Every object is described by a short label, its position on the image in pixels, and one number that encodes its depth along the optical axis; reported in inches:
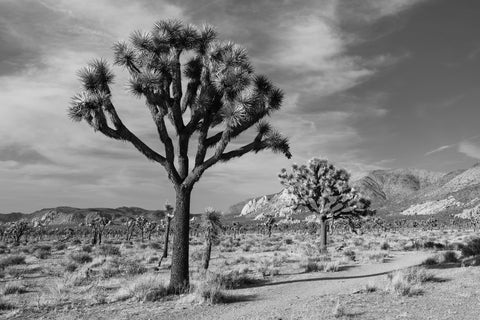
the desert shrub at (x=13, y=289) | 446.1
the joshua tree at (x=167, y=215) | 932.9
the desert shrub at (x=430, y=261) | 583.8
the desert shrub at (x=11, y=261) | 743.2
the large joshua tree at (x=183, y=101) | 388.2
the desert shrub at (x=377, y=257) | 687.3
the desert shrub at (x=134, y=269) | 606.2
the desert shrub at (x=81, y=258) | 802.4
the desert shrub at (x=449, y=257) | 594.5
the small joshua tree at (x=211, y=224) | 711.7
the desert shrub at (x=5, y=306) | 344.7
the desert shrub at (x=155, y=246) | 1291.3
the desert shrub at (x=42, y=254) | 941.2
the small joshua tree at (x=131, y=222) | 2107.8
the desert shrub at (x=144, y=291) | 353.1
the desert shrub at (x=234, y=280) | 422.6
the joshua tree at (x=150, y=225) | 2203.0
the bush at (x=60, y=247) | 1289.5
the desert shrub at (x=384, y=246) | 998.0
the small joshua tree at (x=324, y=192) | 853.8
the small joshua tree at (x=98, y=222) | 1791.3
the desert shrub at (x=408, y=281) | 346.0
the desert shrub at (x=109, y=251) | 997.9
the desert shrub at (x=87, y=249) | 1098.3
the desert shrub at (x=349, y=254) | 715.7
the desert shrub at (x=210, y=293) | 334.6
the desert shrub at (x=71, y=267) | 676.6
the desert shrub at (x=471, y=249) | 643.0
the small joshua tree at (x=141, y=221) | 2126.2
